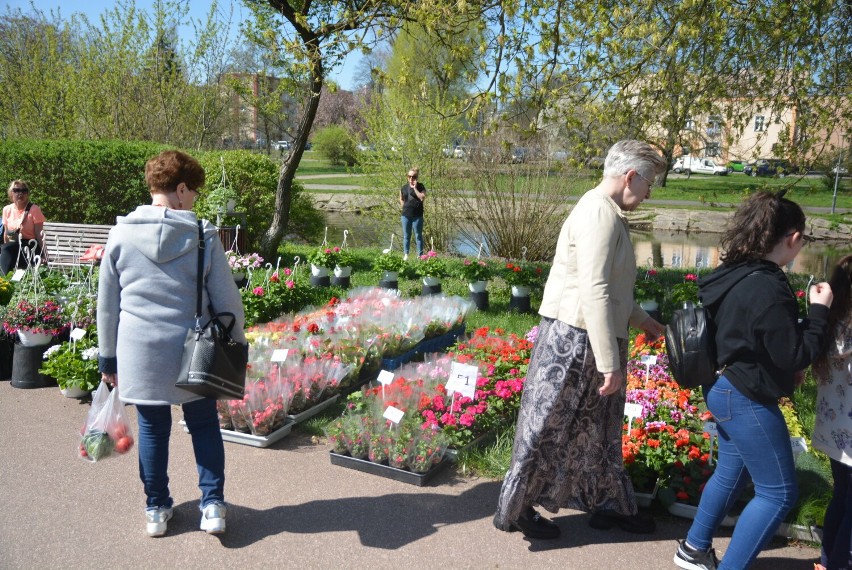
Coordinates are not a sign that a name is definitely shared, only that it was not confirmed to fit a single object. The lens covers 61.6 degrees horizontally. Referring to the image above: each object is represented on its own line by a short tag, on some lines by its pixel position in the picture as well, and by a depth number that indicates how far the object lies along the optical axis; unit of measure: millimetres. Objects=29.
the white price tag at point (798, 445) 3597
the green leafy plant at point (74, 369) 5344
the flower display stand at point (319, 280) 8969
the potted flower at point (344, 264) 9000
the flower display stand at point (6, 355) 5982
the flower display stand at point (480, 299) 8070
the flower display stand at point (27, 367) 5727
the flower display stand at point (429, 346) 5855
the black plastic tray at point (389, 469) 4062
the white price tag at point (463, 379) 4273
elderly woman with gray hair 3027
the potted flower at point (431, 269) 8508
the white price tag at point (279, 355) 4970
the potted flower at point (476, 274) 7977
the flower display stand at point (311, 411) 4824
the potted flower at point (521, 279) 7840
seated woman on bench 8531
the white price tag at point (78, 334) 5434
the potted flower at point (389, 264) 8844
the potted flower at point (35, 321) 5773
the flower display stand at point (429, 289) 8273
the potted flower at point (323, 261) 8984
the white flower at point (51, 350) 5586
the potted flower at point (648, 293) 7160
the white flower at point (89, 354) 5395
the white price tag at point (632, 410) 3986
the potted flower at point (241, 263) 8672
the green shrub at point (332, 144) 37962
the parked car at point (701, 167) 40791
